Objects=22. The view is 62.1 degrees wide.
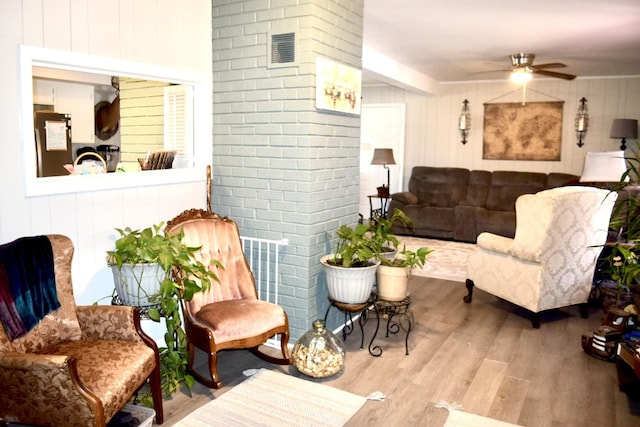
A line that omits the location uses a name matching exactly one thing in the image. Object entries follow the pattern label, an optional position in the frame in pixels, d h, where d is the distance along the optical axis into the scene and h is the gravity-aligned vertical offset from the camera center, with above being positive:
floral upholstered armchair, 1.99 -0.86
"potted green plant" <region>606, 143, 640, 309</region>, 2.94 -0.43
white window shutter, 3.77 +0.22
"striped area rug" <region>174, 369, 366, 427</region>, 2.62 -1.31
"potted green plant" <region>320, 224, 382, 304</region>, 3.33 -0.71
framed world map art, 7.87 +0.41
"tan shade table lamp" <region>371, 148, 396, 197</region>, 8.14 -0.05
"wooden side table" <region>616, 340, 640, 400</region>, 2.89 -1.18
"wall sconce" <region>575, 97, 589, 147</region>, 7.68 +0.55
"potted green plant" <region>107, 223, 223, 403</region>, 2.68 -0.65
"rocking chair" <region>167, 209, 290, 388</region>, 2.85 -0.89
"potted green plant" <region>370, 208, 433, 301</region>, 3.56 -0.77
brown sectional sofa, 7.39 -0.63
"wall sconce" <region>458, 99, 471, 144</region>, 8.43 +0.60
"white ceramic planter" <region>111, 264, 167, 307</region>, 2.69 -0.67
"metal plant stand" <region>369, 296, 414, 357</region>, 3.55 -1.05
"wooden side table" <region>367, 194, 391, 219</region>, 8.30 -0.86
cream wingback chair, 3.84 -0.68
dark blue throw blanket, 2.22 -0.59
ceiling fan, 5.85 +1.02
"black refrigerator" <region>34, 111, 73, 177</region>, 5.58 +0.08
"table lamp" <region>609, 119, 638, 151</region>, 7.11 +0.43
